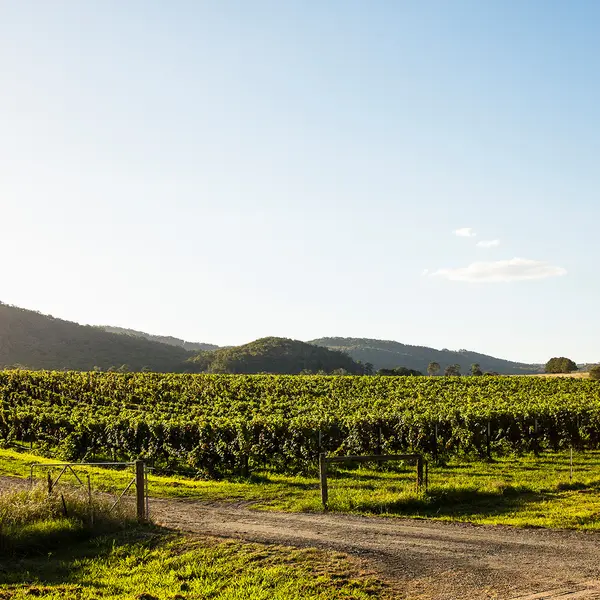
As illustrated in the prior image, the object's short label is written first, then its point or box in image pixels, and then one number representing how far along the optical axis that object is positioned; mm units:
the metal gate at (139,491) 14889
